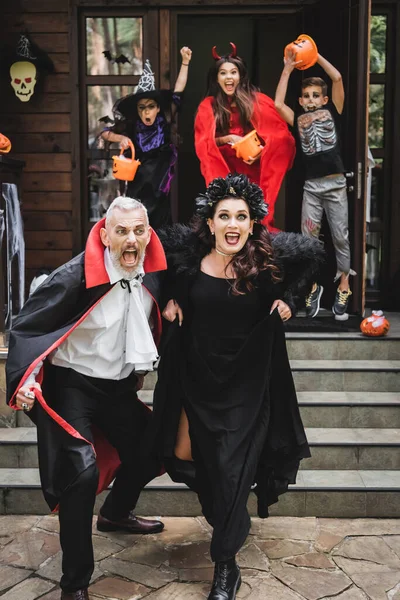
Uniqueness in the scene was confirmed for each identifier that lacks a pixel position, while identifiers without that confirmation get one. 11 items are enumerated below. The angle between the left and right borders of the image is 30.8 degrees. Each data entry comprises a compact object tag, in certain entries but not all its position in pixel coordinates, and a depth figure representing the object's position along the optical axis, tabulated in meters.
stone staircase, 3.90
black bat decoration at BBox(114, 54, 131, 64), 6.43
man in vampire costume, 2.95
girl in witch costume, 5.45
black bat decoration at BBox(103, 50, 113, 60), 6.43
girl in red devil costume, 5.23
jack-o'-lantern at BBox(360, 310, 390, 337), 5.10
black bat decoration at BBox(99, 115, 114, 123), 6.47
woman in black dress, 3.12
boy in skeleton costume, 5.38
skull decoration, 6.27
